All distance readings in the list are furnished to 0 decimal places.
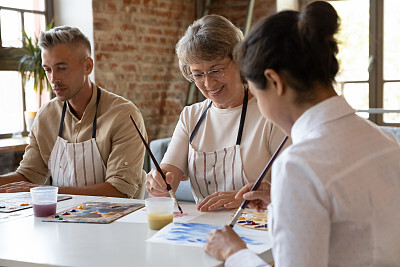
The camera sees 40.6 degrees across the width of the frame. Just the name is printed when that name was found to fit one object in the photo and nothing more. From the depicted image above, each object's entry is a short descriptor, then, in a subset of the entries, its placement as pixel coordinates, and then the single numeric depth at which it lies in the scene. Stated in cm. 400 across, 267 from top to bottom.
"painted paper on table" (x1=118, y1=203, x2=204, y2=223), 200
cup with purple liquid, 212
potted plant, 471
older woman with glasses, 235
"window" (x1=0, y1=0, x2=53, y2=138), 473
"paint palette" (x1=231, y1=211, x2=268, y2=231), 185
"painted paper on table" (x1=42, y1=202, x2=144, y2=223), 204
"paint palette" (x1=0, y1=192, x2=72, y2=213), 229
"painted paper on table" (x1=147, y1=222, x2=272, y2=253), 164
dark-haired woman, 108
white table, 152
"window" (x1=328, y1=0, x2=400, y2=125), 629
